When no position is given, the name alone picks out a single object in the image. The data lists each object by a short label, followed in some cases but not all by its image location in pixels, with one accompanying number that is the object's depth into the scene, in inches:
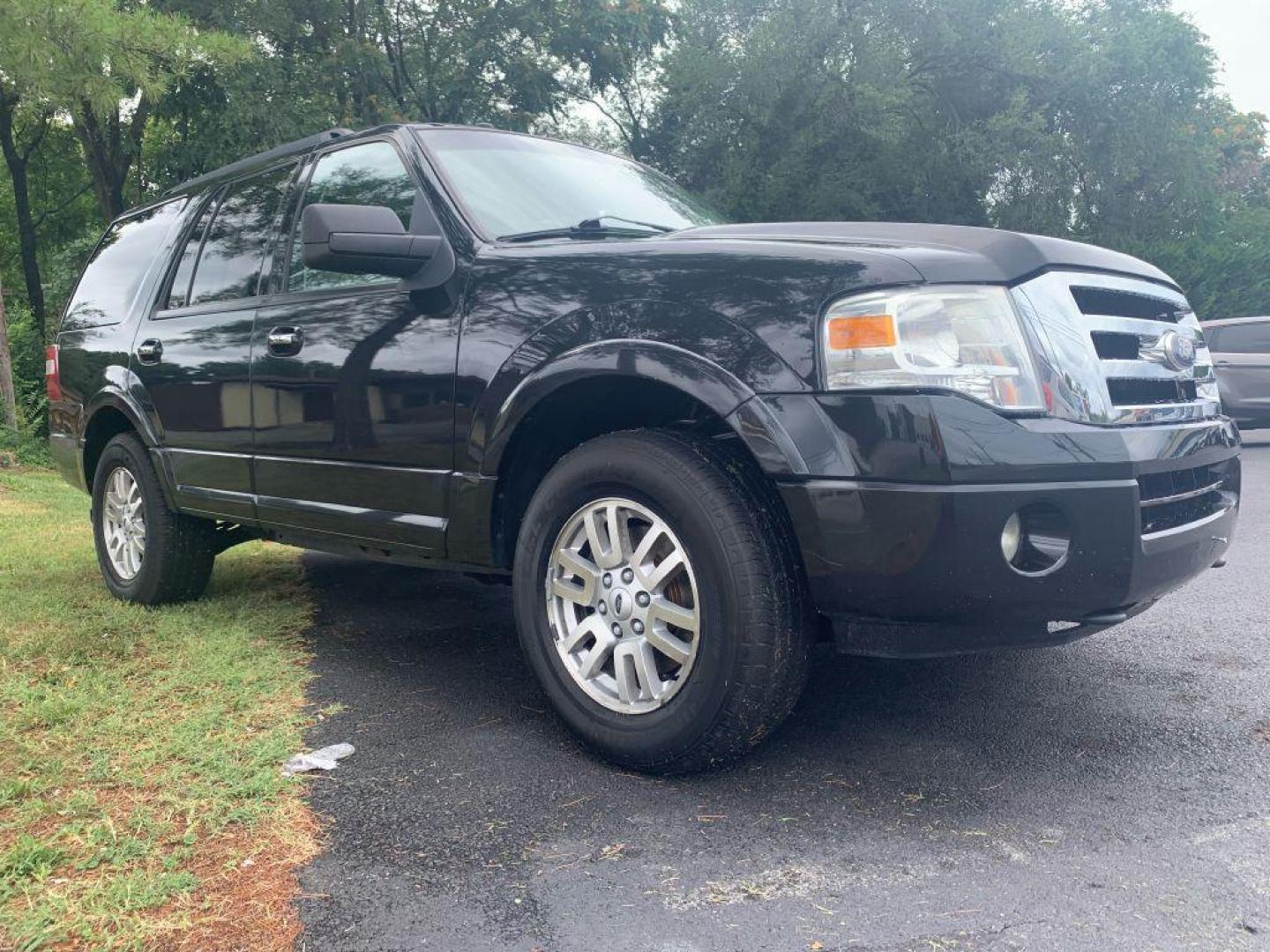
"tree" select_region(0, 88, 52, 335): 819.4
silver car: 517.7
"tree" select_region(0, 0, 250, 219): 415.5
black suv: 93.1
